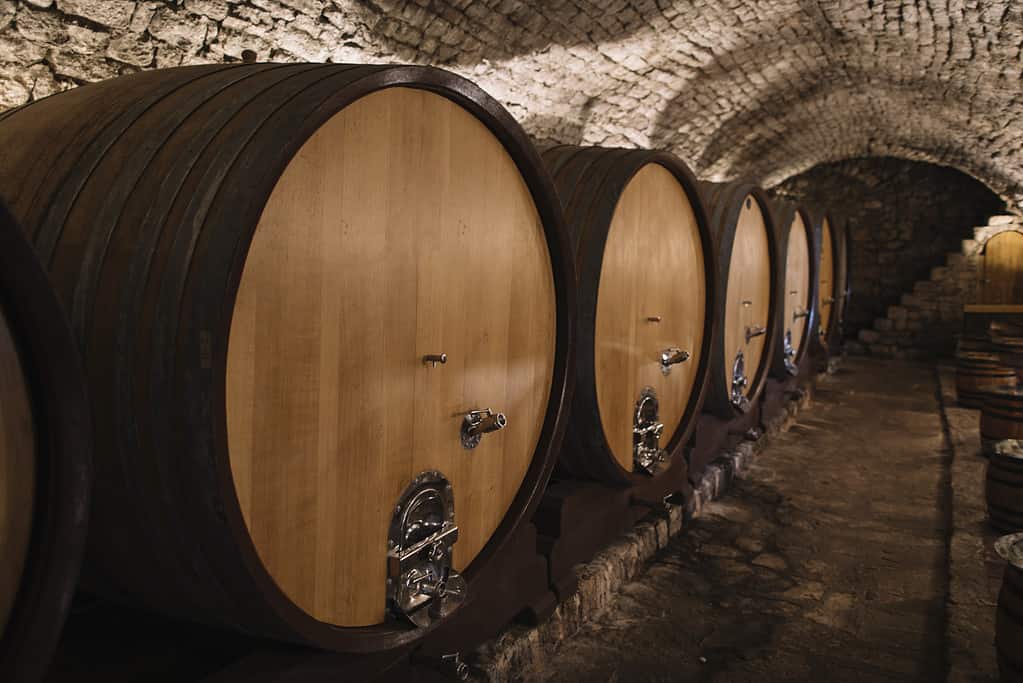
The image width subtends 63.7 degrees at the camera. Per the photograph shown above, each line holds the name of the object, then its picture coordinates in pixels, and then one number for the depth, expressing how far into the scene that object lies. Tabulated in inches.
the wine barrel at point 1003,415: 185.2
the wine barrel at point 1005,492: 136.3
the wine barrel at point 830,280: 289.4
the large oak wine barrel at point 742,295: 141.6
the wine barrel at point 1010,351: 271.2
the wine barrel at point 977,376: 263.9
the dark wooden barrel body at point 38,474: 36.7
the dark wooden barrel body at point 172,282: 45.6
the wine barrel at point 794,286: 196.5
